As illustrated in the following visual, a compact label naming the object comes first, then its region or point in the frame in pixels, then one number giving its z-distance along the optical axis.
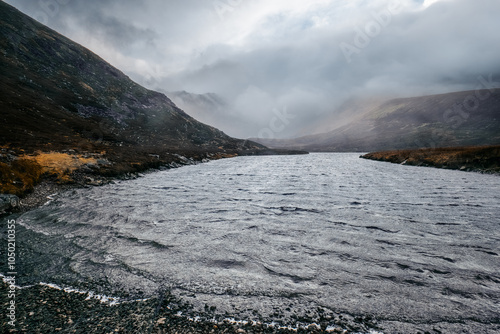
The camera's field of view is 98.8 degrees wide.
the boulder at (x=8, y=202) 11.75
